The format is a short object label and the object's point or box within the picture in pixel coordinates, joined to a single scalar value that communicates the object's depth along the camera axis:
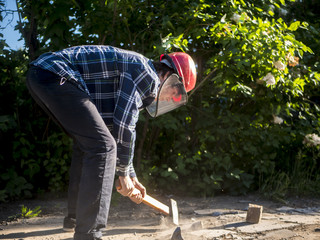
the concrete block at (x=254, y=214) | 3.41
